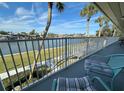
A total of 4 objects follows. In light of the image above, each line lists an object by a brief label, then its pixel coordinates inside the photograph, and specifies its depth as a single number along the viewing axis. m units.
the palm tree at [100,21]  13.56
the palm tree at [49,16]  3.83
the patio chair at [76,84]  1.02
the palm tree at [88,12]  10.70
